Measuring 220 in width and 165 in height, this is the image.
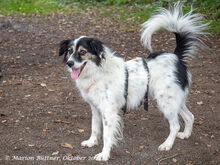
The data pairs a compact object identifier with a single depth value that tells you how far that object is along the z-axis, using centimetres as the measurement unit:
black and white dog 402
